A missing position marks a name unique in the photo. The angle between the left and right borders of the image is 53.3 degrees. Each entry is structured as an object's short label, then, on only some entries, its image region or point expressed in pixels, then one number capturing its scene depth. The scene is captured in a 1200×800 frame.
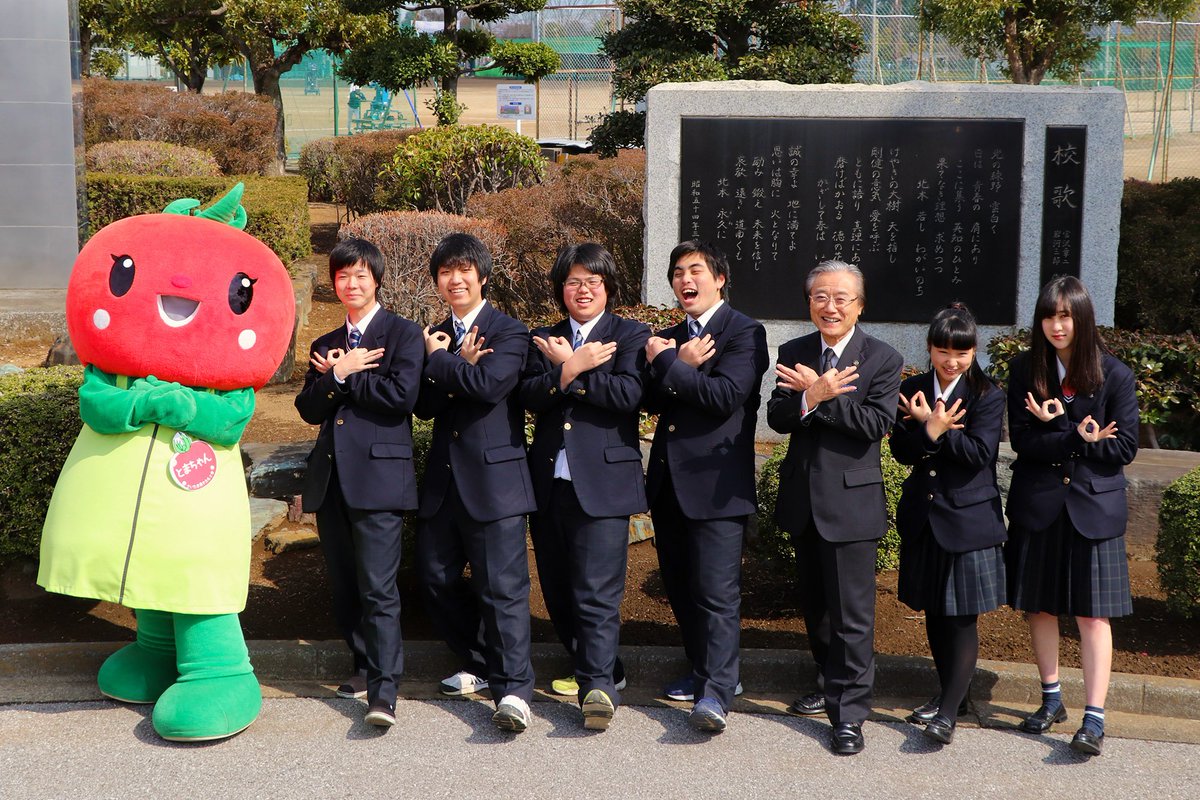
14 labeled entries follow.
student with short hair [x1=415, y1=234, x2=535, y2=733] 4.38
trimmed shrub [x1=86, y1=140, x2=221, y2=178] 13.26
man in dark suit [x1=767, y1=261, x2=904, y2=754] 4.20
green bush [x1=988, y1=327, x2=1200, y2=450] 6.86
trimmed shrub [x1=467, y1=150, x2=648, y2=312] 9.27
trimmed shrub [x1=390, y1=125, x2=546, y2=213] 11.99
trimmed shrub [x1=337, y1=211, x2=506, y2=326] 8.96
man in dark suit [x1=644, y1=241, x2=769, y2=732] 4.31
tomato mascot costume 4.16
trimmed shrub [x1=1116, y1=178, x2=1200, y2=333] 8.13
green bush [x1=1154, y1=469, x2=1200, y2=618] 4.73
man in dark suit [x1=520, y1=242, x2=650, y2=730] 4.34
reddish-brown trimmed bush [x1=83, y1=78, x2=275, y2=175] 16.58
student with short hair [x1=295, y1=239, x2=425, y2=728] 4.39
